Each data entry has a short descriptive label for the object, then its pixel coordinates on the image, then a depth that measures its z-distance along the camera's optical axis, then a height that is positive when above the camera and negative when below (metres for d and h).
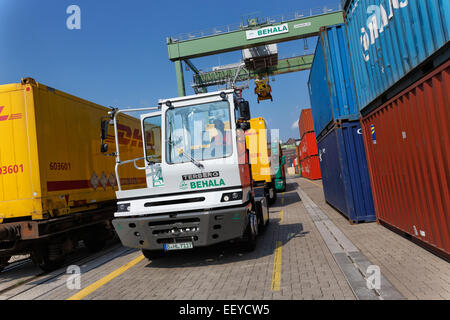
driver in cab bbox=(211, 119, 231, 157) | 5.68 +0.70
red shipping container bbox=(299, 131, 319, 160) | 29.34 +2.46
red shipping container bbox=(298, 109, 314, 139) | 29.84 +4.70
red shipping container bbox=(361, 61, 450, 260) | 4.05 +0.01
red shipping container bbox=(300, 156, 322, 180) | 29.46 +0.24
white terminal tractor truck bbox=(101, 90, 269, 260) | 5.37 +0.08
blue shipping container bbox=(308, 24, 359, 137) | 8.09 +2.36
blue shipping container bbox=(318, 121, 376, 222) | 7.89 -0.16
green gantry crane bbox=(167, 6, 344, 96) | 17.05 +7.62
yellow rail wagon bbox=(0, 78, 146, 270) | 5.94 +0.54
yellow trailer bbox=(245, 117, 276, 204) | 13.05 +0.98
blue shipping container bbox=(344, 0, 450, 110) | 3.90 +1.84
